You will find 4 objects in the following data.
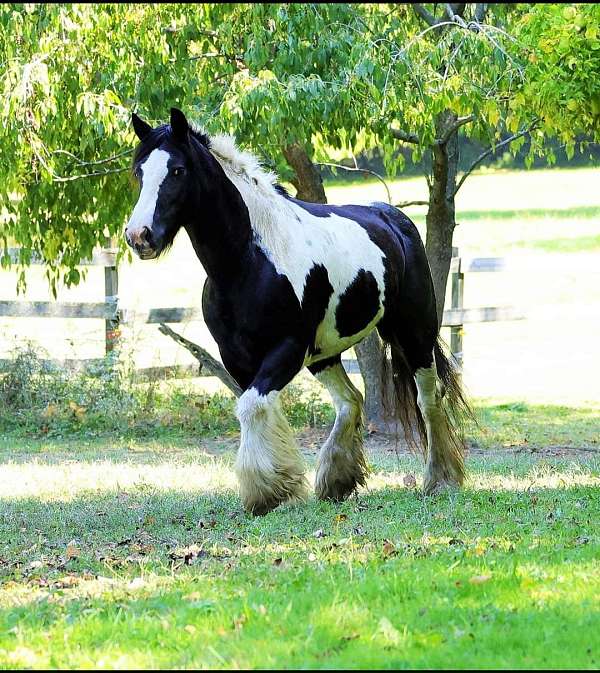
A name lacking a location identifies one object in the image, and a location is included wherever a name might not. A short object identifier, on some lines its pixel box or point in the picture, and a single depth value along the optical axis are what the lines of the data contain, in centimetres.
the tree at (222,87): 1916
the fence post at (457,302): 3145
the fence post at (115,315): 2873
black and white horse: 1387
